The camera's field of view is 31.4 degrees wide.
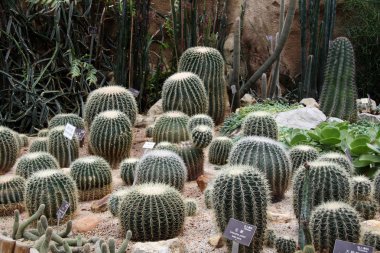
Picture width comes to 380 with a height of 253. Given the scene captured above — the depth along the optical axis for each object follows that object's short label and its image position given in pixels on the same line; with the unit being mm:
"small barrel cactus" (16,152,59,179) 5637
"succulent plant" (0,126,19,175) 6379
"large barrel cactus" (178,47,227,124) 7727
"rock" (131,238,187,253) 3886
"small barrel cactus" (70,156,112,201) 5504
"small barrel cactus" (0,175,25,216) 5344
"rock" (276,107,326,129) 6840
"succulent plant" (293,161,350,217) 4316
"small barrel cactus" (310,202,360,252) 3805
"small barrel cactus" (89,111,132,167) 6348
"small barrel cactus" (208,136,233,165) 6234
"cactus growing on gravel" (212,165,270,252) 3998
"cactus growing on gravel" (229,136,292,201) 5020
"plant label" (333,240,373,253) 3381
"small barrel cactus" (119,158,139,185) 5754
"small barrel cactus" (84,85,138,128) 6934
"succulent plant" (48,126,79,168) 6316
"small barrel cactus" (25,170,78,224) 4965
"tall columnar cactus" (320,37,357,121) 7613
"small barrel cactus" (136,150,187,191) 5102
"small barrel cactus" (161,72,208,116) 7156
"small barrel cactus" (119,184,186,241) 4367
